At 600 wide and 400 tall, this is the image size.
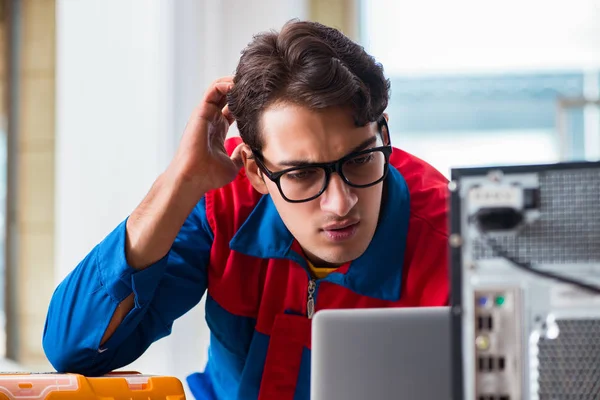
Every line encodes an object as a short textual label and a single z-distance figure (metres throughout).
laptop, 1.19
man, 1.42
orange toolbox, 1.24
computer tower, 1.08
